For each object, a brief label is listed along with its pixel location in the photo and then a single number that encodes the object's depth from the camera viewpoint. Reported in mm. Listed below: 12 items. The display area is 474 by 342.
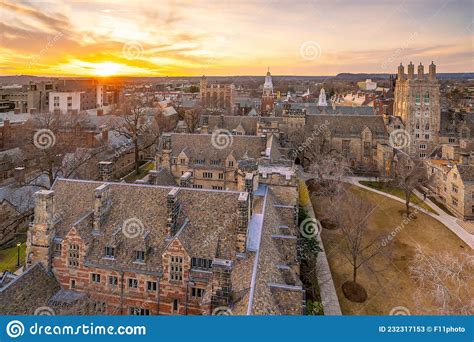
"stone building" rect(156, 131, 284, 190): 46812
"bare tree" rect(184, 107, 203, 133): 84706
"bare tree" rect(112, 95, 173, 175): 60688
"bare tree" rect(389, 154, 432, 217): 47991
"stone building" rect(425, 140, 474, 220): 48531
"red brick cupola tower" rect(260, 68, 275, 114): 110250
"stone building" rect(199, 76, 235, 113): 137875
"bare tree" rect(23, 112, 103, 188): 44438
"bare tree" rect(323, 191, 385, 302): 31859
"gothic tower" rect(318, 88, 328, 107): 129012
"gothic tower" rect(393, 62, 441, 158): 72375
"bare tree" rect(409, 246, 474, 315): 17531
